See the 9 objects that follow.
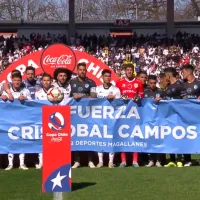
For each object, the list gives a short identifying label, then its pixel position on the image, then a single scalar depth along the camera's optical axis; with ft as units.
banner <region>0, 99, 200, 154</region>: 40.63
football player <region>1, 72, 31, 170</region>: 40.16
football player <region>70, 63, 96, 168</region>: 41.68
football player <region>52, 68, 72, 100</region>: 40.42
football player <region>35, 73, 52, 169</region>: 40.09
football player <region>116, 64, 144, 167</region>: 40.91
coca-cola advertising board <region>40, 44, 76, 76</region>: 55.16
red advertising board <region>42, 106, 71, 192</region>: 28.55
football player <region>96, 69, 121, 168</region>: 40.50
